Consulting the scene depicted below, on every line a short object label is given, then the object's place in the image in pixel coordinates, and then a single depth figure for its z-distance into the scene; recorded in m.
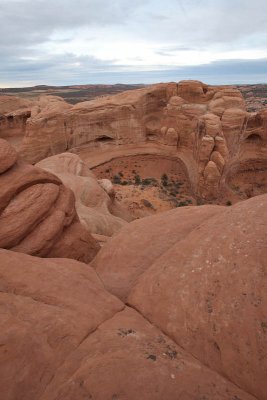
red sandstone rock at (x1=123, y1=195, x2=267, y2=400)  4.23
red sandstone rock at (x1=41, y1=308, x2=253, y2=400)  3.66
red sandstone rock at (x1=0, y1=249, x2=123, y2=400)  3.80
